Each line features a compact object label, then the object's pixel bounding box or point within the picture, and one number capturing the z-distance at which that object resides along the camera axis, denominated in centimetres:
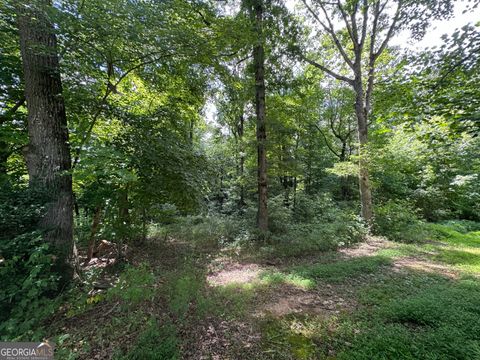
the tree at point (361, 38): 754
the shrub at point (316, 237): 605
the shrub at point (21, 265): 221
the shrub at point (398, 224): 755
